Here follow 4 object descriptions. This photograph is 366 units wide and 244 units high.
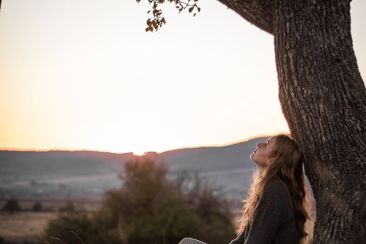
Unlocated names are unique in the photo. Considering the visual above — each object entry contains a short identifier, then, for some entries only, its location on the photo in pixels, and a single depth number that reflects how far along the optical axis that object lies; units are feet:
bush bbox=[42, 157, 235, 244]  73.67
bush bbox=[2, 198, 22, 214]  174.09
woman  13.71
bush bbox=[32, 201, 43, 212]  178.33
